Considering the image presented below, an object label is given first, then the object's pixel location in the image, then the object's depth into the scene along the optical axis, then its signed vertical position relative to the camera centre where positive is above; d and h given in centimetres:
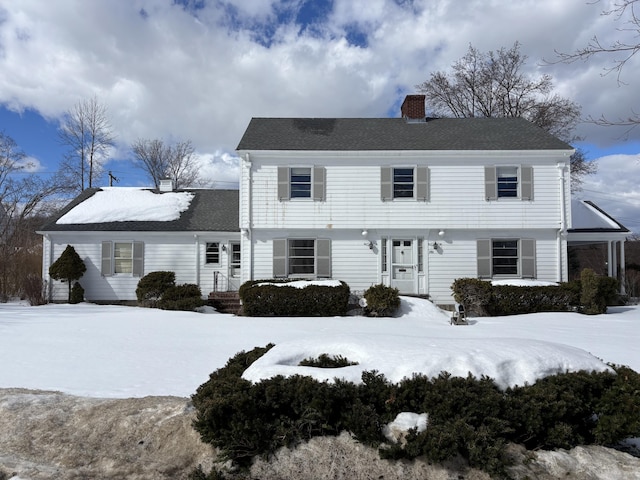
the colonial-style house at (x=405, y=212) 1661 +159
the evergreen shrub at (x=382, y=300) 1406 -132
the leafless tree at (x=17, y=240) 2184 +98
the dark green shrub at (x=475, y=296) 1469 -124
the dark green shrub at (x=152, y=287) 1681 -110
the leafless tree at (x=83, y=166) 3359 +656
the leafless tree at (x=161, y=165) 3834 +757
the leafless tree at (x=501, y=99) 2836 +1033
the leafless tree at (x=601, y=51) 632 +279
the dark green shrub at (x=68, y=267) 1731 -38
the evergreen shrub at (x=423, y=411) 391 -135
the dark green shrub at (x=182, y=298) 1530 -140
